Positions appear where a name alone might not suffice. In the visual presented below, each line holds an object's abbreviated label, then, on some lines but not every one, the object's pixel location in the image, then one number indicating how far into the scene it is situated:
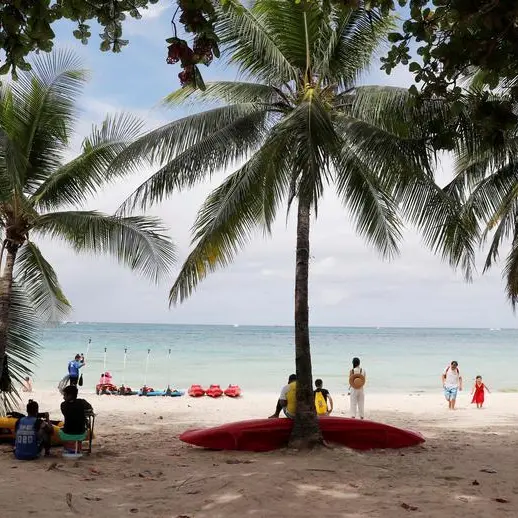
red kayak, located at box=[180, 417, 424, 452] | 9.08
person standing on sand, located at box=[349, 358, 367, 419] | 12.14
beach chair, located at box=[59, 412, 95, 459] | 8.29
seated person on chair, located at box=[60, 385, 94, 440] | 8.27
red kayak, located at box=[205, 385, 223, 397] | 19.23
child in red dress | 16.44
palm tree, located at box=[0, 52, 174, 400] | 10.15
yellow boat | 9.14
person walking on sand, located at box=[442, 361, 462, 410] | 15.89
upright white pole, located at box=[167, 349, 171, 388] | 29.00
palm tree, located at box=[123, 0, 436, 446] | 8.88
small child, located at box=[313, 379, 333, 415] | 10.91
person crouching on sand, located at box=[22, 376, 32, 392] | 19.22
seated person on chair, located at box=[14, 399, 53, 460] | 8.16
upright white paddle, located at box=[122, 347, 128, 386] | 29.03
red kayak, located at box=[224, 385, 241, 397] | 19.67
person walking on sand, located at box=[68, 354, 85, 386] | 14.47
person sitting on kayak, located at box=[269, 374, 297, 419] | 10.11
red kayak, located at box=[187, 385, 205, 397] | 19.23
